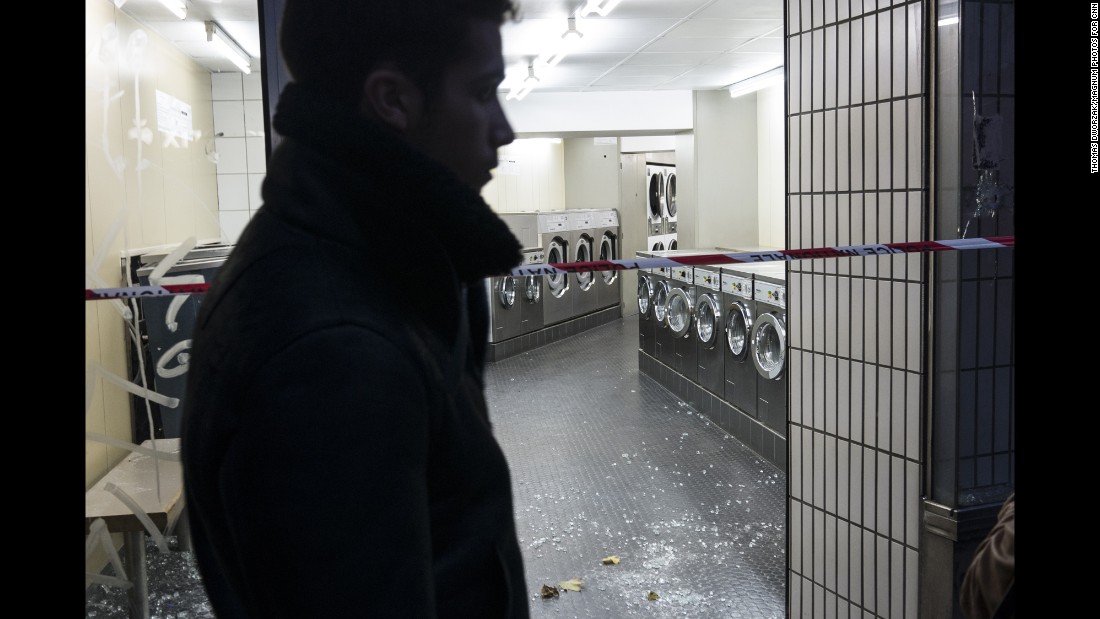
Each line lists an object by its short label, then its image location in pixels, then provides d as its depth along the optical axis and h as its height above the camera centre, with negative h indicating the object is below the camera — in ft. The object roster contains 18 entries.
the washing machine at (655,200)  31.27 +1.59
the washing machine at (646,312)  20.01 -1.51
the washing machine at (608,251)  27.96 -0.15
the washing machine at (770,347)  13.57 -1.59
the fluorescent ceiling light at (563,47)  15.44 +3.90
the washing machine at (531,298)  23.94 -1.37
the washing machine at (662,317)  18.90 -1.54
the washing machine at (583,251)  26.14 -0.14
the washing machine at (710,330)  16.05 -1.54
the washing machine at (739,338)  14.73 -1.57
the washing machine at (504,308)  22.86 -1.56
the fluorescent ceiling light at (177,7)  8.77 +2.47
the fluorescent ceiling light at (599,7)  14.11 +3.78
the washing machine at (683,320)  17.53 -1.51
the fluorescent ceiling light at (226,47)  10.57 +2.40
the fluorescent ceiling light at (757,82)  21.14 +3.95
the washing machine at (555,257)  24.56 -0.30
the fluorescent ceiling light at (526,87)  21.03 +4.05
